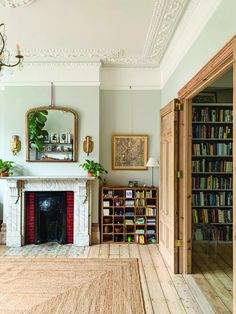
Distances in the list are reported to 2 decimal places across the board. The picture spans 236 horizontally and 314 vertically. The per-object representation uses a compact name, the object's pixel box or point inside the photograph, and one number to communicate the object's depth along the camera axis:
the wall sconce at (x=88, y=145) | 4.98
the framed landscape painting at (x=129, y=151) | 5.25
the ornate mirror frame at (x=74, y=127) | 4.98
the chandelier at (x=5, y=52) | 2.58
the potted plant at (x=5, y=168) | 4.77
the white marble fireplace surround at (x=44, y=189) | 4.82
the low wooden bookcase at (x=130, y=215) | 4.96
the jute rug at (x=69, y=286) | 2.85
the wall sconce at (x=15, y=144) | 4.95
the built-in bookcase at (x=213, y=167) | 4.98
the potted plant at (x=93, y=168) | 4.83
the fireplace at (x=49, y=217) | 4.92
